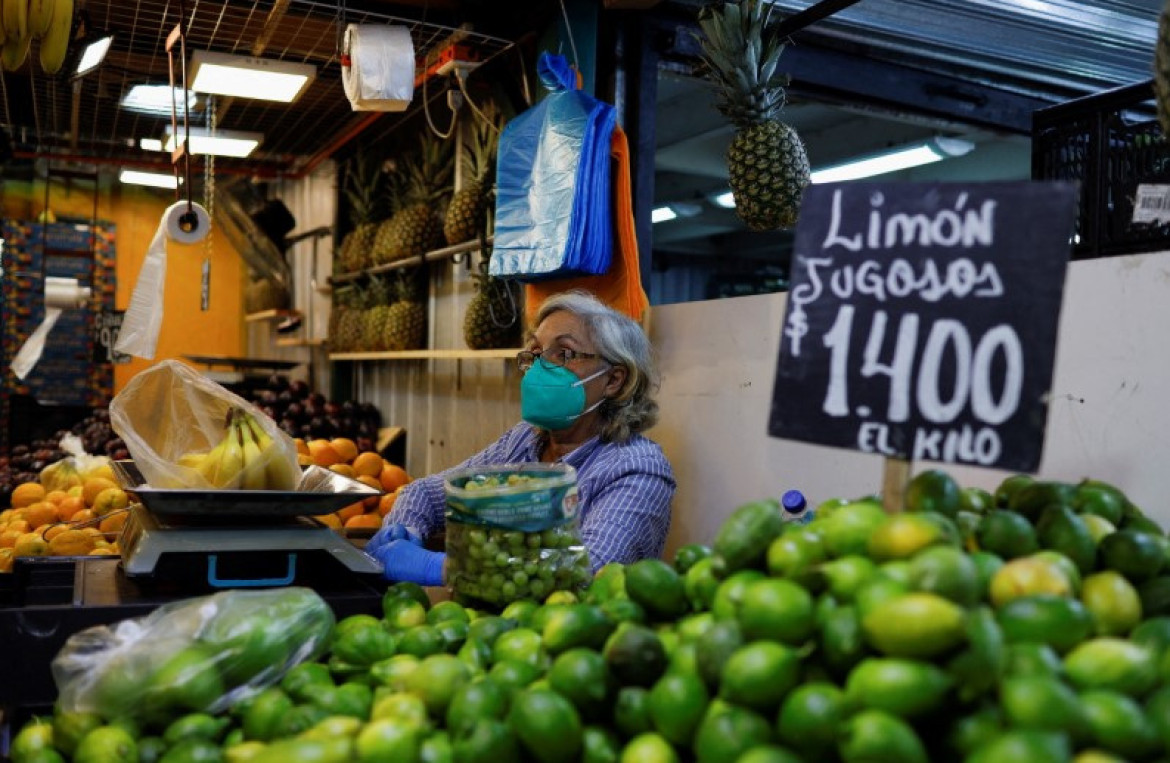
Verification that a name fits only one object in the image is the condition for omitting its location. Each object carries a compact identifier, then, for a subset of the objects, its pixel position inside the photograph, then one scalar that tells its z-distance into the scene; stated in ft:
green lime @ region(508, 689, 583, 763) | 3.86
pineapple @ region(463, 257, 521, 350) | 14.88
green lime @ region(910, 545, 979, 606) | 3.53
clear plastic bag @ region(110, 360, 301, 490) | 8.05
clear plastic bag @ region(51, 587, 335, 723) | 4.57
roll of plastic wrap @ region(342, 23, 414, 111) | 12.41
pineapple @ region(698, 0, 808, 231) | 11.17
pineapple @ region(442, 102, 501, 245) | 15.46
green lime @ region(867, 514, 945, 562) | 3.90
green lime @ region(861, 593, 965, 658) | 3.36
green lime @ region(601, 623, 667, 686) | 4.15
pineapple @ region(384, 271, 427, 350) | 18.93
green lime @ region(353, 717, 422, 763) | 3.82
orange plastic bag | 11.80
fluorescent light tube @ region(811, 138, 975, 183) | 21.68
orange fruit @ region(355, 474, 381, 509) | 15.19
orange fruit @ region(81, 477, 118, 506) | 13.76
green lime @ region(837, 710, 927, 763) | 3.18
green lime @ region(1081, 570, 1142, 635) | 3.88
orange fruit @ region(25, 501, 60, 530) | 13.35
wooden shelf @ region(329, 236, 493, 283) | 15.57
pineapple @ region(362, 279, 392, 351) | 19.87
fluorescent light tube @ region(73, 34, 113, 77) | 13.71
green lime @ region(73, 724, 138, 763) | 4.24
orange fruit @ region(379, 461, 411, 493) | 15.98
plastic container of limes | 6.27
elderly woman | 9.11
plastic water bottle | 8.39
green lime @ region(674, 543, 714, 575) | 5.23
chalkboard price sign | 4.43
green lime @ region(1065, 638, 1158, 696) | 3.45
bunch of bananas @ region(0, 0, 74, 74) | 11.83
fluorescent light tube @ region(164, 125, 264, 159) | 19.57
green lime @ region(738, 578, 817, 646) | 3.80
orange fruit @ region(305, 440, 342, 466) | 16.33
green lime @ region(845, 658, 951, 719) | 3.31
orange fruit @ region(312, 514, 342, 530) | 12.71
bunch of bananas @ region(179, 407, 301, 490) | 6.61
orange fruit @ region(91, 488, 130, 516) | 13.04
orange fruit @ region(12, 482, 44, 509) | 15.11
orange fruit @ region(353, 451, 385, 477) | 15.94
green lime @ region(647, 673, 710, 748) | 3.80
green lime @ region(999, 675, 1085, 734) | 3.16
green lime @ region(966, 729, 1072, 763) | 2.98
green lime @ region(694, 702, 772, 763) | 3.49
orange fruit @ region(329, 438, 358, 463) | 16.83
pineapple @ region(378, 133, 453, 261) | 18.21
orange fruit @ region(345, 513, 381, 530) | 13.46
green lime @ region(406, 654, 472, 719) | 4.37
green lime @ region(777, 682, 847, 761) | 3.42
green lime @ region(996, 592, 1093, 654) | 3.57
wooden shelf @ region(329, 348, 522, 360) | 13.74
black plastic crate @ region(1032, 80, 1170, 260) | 8.03
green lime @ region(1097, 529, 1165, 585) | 4.20
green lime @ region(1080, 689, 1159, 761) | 3.22
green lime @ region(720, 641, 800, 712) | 3.62
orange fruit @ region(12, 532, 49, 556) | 11.11
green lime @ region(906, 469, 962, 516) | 4.50
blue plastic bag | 11.49
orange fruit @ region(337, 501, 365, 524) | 14.49
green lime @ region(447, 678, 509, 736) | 4.07
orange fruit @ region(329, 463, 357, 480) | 15.16
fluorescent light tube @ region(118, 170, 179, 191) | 25.31
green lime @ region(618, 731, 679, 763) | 3.69
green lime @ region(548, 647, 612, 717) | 4.13
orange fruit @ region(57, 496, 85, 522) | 13.62
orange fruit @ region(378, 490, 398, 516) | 14.30
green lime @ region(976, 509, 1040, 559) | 4.22
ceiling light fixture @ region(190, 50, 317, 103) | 14.10
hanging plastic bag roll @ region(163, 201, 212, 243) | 14.60
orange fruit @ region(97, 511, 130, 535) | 12.34
